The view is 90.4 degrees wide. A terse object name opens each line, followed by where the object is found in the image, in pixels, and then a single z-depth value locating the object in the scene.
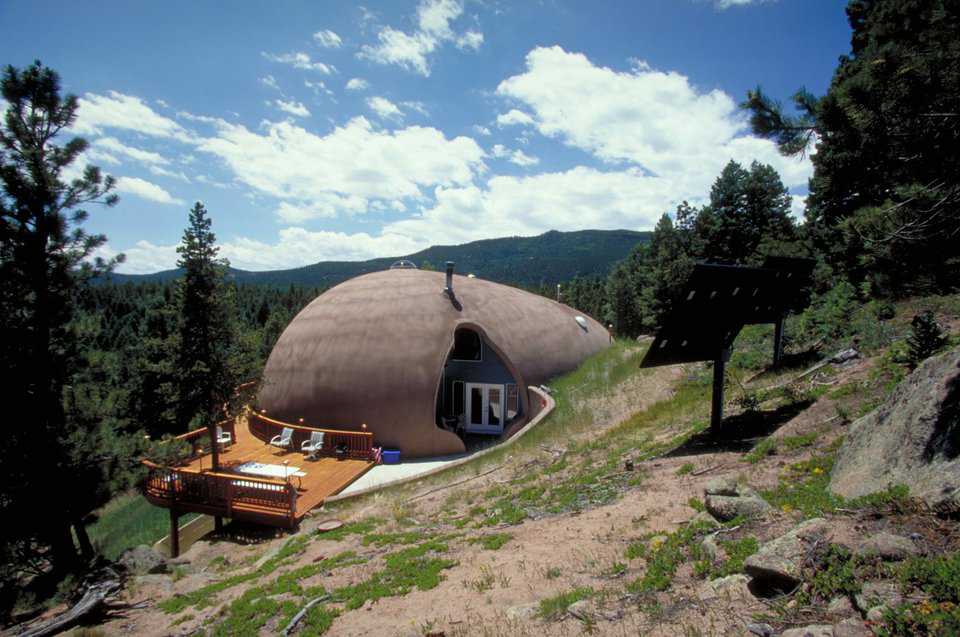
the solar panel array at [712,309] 7.69
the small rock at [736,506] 4.76
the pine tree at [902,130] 3.67
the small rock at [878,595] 2.72
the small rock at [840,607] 2.87
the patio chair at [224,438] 16.38
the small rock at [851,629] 2.57
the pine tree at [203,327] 13.33
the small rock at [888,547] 3.06
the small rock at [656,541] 4.73
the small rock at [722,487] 5.35
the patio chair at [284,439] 15.67
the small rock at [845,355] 9.68
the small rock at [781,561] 3.28
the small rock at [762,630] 2.93
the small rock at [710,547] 4.17
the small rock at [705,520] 4.82
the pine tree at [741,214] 27.70
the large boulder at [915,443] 3.79
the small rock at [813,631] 2.71
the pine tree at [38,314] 9.16
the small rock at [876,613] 2.63
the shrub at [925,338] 7.30
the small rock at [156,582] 7.61
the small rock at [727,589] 3.48
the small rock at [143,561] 8.52
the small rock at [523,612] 4.02
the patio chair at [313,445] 14.89
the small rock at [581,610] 3.68
